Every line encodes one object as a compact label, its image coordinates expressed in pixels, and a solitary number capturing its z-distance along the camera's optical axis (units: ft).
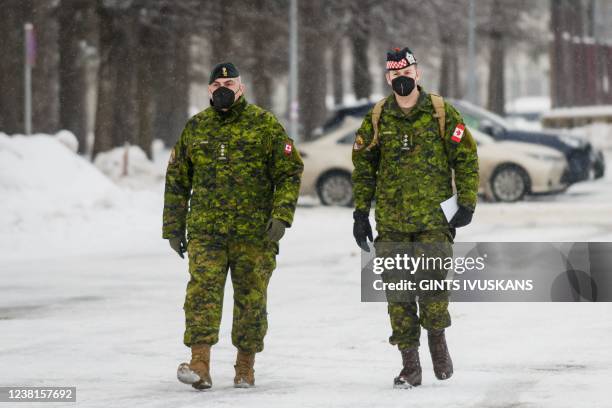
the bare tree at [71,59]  225.35
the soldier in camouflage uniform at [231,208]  50.72
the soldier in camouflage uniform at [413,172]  50.08
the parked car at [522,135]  157.69
